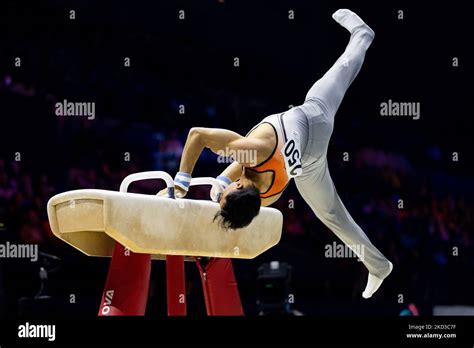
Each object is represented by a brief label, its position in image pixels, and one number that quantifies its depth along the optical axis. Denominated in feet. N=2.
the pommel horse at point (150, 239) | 29.04
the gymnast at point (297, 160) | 30.94
